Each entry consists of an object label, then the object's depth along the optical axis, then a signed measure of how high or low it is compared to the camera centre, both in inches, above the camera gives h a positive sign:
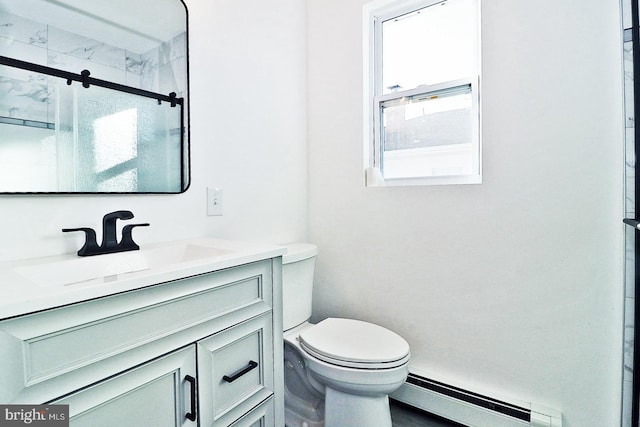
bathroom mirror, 35.7 +15.1
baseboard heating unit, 49.3 -33.8
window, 59.7 +23.3
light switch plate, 54.2 +1.6
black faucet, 38.2 -3.5
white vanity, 22.3 -11.1
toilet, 47.1 -24.0
